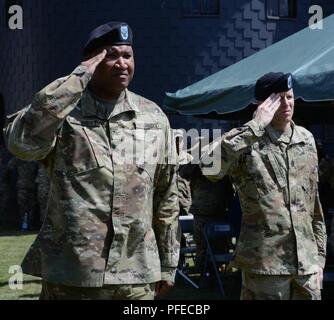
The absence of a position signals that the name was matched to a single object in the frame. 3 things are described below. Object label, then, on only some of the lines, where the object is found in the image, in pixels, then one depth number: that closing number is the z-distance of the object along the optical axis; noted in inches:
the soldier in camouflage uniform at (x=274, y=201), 354.9
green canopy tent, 547.5
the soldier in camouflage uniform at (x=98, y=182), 270.8
